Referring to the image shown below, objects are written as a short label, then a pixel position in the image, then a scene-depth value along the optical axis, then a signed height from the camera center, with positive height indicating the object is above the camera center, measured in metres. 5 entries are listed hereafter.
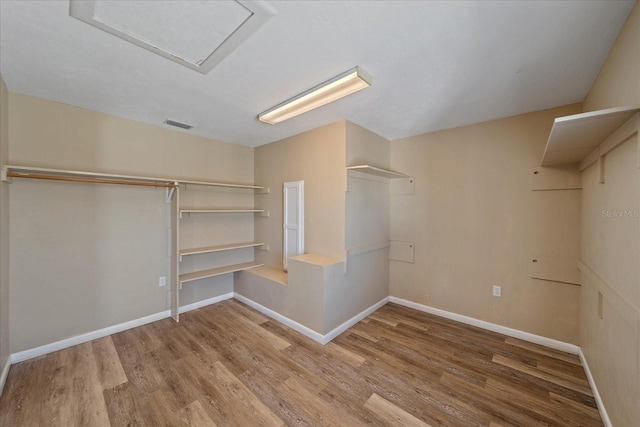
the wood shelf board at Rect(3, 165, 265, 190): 2.01 +0.35
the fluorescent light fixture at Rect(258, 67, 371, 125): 1.84 +1.03
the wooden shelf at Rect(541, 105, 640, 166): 1.17 +0.49
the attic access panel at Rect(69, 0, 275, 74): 1.24 +1.06
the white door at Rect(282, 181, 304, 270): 3.22 -0.12
